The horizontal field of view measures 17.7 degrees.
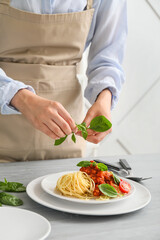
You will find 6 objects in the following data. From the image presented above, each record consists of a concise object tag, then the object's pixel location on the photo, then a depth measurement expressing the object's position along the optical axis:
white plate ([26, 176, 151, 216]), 1.00
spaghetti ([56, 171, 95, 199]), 1.08
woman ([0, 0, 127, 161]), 1.52
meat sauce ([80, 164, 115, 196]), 1.13
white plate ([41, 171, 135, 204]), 1.02
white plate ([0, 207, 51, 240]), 0.87
